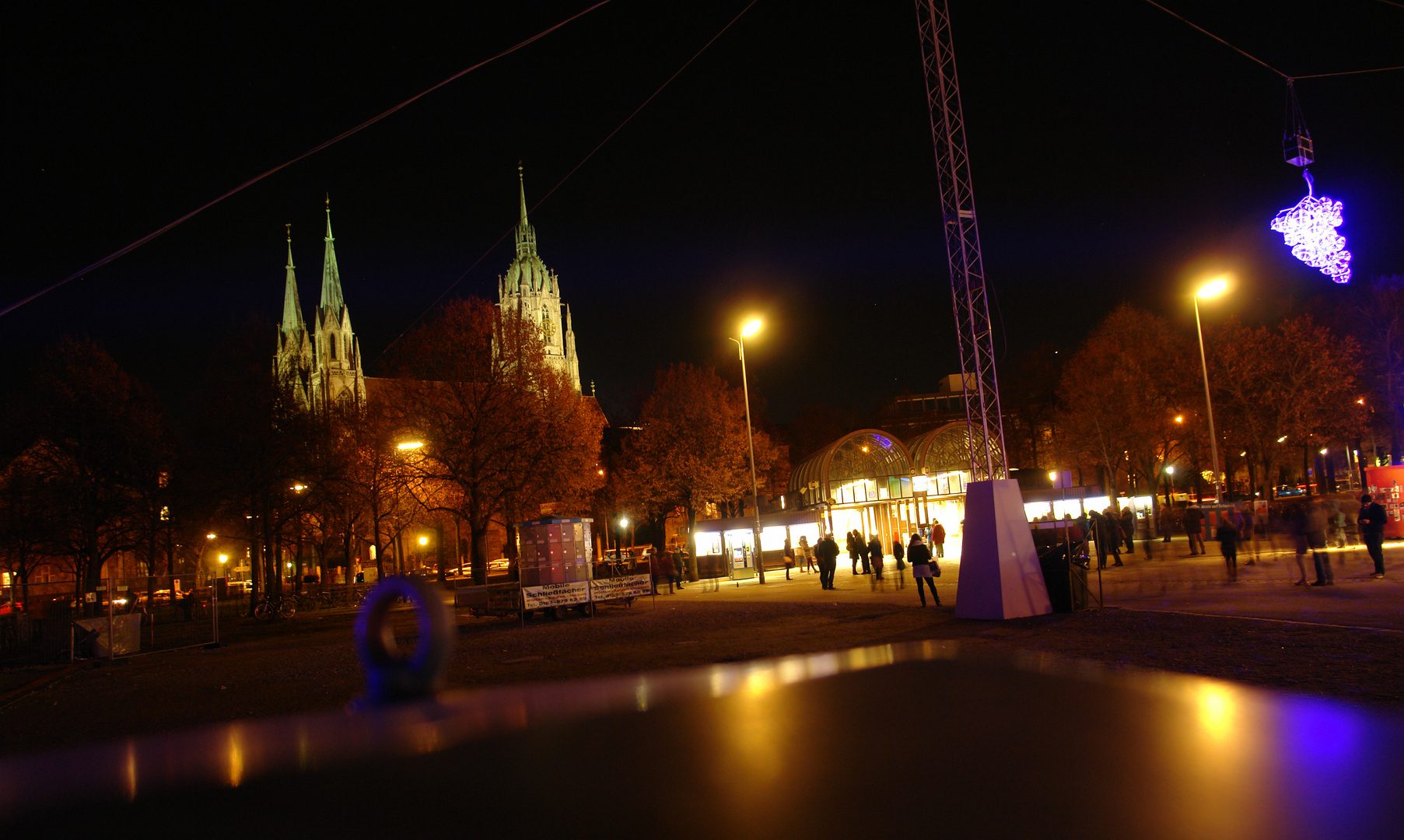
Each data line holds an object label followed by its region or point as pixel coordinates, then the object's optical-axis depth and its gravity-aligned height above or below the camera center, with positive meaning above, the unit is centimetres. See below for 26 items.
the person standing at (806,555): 3509 -259
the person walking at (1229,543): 1895 -201
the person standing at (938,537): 2974 -194
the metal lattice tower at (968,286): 1609 +376
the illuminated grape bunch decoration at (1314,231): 1825 +474
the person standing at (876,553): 2386 -186
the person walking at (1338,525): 2395 -237
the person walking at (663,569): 3022 -218
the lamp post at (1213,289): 2881 +576
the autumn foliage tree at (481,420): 3397 +432
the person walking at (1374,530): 1653 -179
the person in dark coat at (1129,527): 2945 -228
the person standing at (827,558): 2431 -191
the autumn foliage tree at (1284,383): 3888 +310
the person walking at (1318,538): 1598 -174
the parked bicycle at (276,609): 3206 -246
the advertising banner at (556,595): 2186 -204
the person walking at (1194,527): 2614 -217
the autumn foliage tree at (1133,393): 4409 +377
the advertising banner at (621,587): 2322 -214
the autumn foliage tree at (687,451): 4453 +291
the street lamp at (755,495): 3048 +17
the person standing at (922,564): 1764 -171
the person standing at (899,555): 2427 -201
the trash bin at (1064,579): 1504 -197
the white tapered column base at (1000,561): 1462 -150
